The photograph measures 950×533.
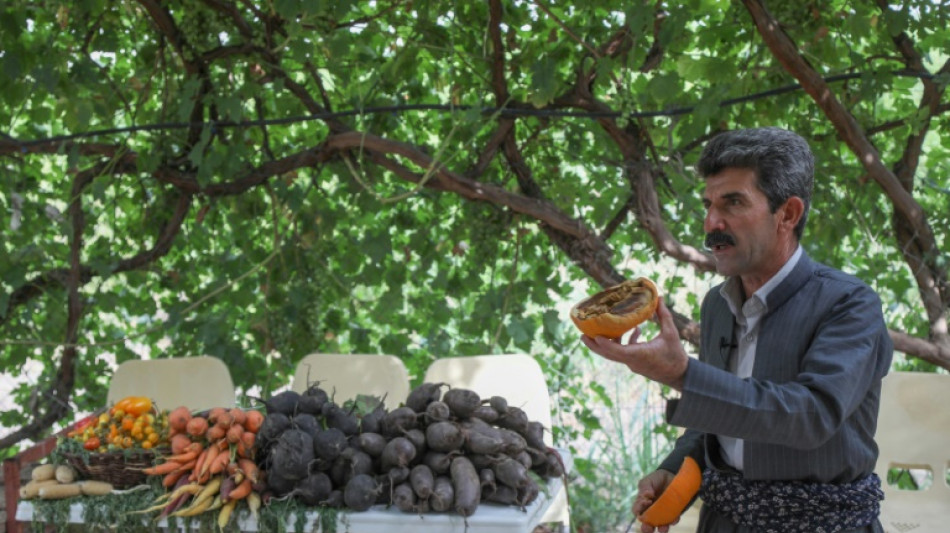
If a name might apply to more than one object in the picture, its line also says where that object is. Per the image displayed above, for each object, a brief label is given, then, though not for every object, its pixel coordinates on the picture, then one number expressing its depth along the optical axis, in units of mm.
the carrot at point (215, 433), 2691
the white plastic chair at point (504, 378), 3594
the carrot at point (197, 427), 2740
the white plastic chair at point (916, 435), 3346
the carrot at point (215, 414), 2754
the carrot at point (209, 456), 2629
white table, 2480
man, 1782
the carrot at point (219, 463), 2613
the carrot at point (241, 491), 2574
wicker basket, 2736
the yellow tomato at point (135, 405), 2912
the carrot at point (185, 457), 2697
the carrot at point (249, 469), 2598
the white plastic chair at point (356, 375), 3773
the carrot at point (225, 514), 2570
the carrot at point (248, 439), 2670
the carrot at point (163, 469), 2691
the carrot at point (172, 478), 2678
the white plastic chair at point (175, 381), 3982
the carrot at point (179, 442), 2732
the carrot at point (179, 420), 2785
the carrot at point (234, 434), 2674
